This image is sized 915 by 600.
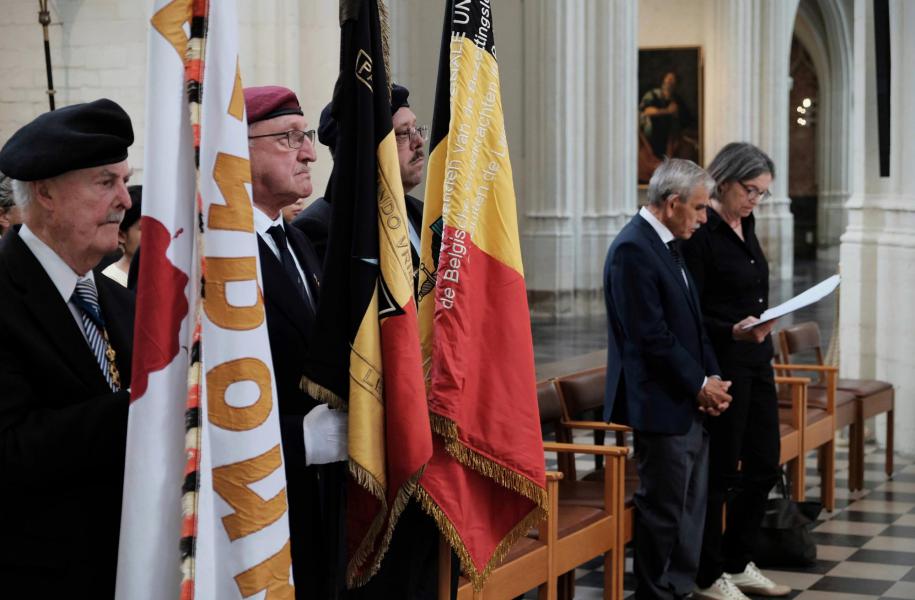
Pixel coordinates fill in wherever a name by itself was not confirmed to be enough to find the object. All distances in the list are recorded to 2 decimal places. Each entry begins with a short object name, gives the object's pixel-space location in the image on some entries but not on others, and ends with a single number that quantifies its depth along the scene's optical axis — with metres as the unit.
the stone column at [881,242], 8.59
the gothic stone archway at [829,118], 31.88
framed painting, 24.97
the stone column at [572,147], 17.22
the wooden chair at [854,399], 7.58
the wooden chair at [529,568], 4.16
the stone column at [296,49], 8.80
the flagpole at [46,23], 8.08
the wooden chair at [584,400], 5.46
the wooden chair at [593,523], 4.65
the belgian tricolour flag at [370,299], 2.58
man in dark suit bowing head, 4.86
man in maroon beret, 2.61
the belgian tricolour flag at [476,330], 2.81
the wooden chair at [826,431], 7.03
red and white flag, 2.07
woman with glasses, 5.25
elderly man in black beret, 2.20
